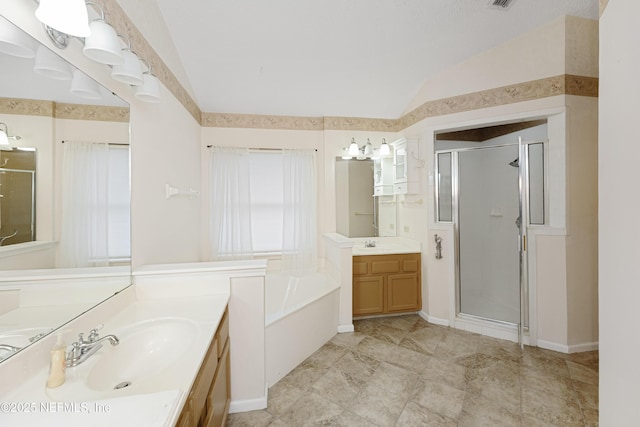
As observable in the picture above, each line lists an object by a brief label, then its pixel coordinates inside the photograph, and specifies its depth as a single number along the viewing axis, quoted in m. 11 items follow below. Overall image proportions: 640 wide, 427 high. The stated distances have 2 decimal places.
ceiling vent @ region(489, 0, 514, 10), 1.98
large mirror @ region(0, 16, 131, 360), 0.79
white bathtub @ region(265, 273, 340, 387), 1.98
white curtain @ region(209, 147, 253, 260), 3.11
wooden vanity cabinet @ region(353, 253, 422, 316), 2.91
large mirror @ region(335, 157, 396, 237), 3.46
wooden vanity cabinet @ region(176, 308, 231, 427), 0.85
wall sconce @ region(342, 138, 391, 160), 3.20
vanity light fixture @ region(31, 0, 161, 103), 0.81
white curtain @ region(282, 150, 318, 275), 3.24
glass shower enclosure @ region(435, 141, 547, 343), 2.55
